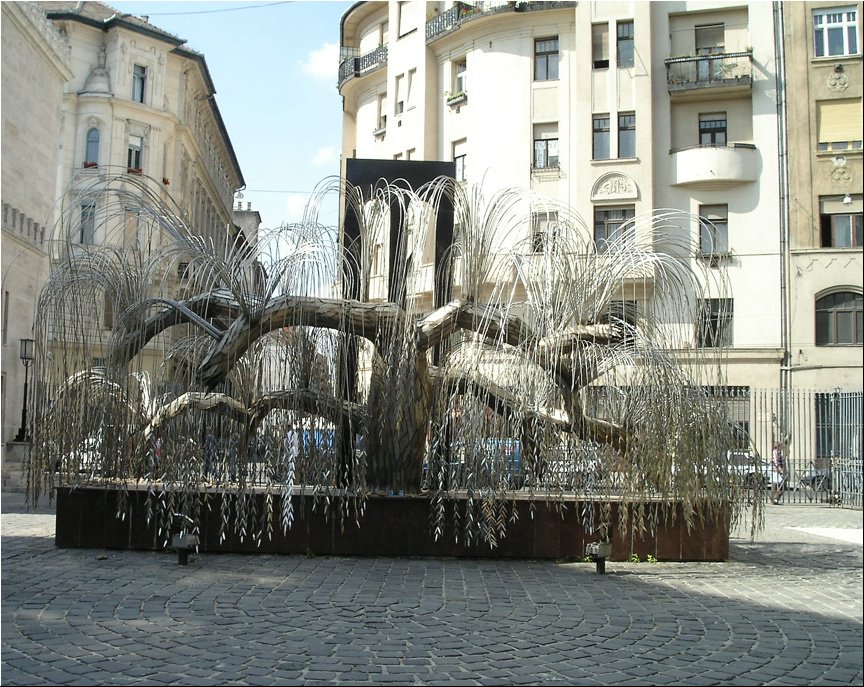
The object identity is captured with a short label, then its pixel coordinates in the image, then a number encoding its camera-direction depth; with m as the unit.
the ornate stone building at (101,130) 24.23
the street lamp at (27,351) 20.42
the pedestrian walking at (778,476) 21.22
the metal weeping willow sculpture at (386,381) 10.15
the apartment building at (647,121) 29.41
